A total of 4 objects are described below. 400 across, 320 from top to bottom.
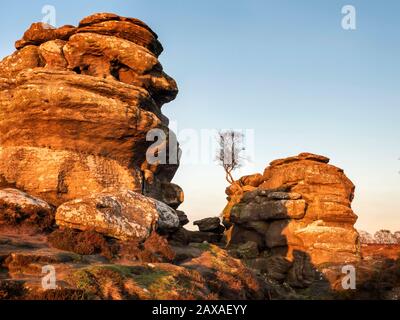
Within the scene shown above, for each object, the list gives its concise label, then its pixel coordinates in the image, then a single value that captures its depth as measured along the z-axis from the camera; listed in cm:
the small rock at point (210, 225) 4846
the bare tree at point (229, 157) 5922
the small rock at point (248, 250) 3816
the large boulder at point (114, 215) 1694
